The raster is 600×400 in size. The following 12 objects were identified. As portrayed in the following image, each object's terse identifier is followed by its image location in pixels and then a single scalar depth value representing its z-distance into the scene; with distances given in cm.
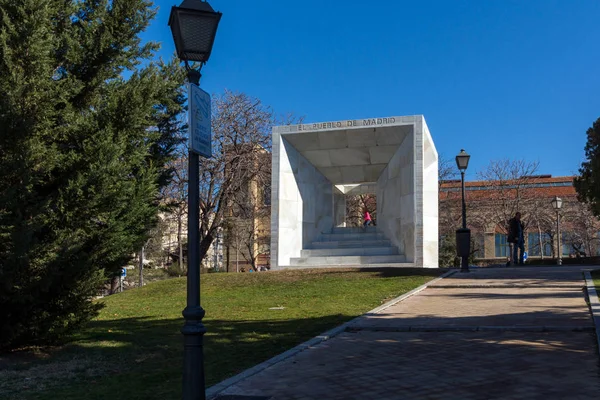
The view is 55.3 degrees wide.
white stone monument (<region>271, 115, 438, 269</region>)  2041
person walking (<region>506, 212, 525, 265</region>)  2172
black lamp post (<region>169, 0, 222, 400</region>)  478
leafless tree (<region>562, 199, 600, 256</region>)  4634
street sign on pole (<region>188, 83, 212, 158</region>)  497
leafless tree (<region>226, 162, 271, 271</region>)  3262
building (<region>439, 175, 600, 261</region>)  4316
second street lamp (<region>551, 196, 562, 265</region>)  3088
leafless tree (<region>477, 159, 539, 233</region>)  4306
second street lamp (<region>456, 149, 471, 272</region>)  1794
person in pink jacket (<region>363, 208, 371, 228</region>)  3303
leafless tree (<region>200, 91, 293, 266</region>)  3080
